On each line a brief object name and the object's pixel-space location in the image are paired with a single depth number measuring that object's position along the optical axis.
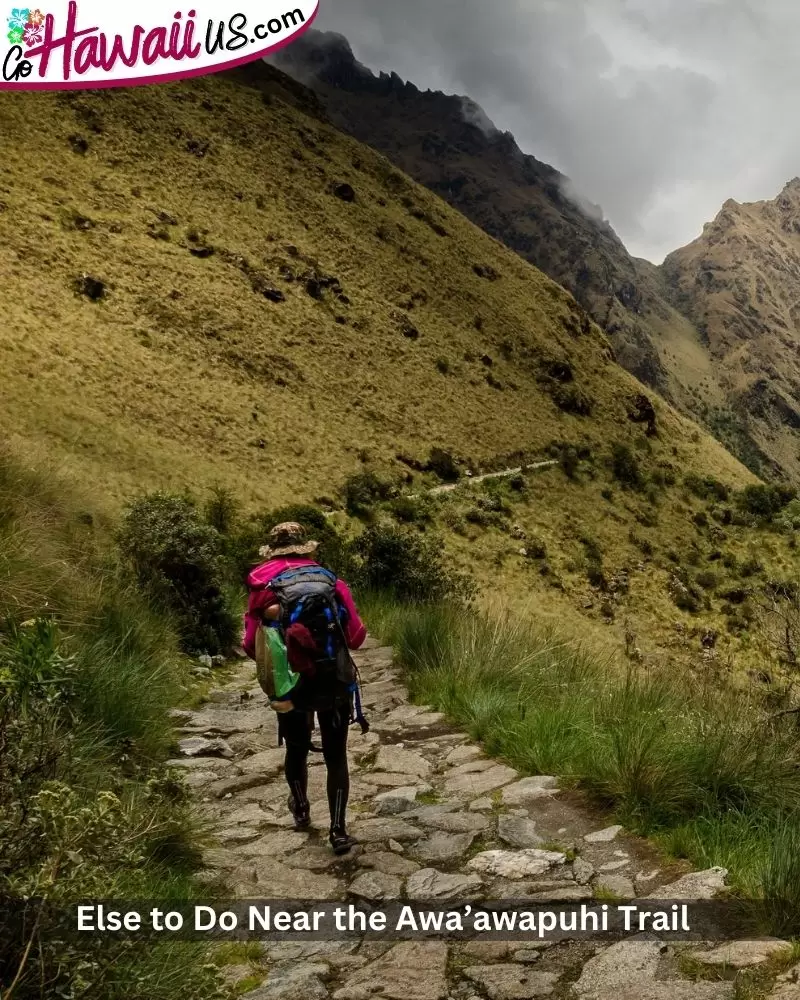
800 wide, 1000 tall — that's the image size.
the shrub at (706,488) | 56.26
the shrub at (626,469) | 52.34
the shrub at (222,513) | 24.03
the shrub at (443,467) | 44.64
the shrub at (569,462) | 50.41
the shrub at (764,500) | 55.22
